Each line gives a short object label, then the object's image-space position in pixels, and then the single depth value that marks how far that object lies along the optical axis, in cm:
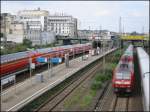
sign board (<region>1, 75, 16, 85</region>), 2338
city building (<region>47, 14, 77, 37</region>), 15950
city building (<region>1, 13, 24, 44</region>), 9966
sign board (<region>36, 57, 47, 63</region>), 3828
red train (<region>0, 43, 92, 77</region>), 3119
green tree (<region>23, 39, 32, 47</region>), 8054
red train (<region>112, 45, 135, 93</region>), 2317
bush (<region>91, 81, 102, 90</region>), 2806
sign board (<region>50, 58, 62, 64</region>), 3919
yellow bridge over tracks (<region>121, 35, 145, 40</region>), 9894
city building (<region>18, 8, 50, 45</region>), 10425
